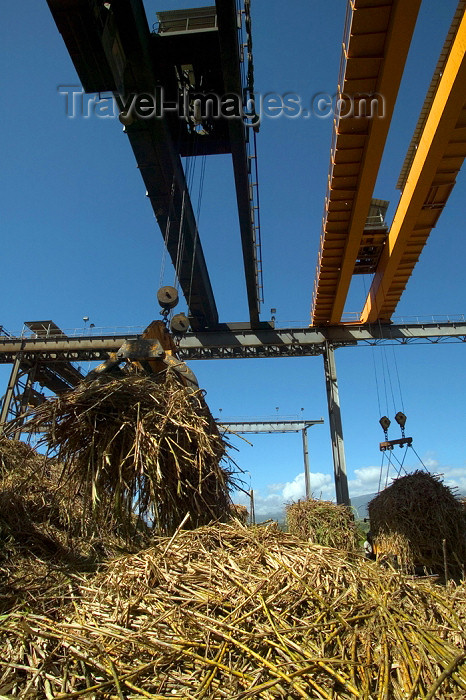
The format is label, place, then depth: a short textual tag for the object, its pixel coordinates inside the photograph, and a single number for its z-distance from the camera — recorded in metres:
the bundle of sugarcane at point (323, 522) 11.45
